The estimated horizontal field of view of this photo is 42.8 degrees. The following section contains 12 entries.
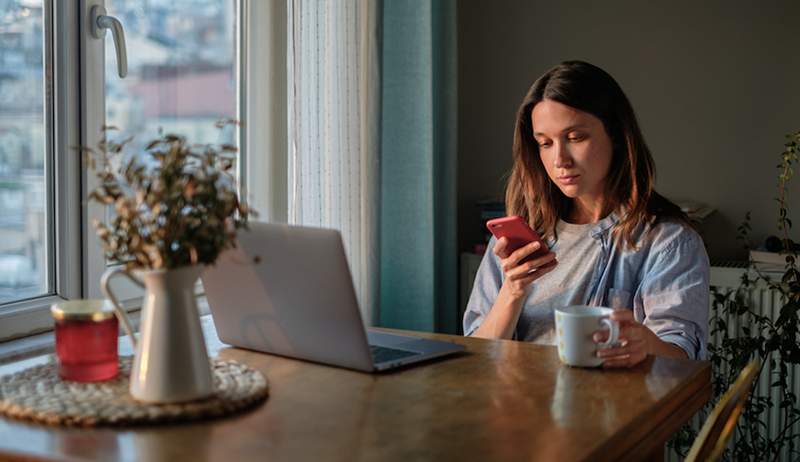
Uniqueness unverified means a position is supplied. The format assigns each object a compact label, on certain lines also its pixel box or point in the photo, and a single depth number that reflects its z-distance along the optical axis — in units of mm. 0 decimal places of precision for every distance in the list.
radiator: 2607
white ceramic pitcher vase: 1140
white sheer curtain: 2426
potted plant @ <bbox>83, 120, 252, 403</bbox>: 1119
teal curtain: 2744
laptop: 1277
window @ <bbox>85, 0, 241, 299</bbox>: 2078
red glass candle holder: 1215
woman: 1781
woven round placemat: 1097
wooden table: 1017
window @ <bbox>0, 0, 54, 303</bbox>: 1872
